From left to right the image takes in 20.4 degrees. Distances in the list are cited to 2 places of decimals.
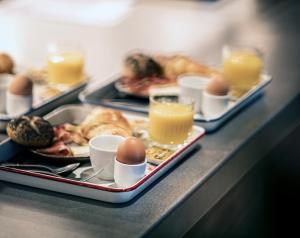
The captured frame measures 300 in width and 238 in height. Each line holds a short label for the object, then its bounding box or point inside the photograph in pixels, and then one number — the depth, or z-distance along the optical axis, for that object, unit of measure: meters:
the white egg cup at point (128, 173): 1.26
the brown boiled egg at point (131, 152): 1.26
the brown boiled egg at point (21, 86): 1.54
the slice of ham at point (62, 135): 1.45
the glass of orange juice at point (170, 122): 1.47
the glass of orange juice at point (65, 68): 1.75
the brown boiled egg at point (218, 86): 1.60
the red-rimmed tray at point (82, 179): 1.24
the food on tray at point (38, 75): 1.77
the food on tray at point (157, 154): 1.38
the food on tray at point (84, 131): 1.41
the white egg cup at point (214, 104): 1.60
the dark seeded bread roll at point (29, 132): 1.38
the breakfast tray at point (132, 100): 1.57
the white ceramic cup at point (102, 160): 1.30
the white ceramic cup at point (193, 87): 1.64
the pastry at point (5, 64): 1.78
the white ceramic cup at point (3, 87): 1.58
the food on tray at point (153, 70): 1.77
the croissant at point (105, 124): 1.44
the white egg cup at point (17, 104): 1.55
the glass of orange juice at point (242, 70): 1.76
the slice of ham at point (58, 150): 1.40
